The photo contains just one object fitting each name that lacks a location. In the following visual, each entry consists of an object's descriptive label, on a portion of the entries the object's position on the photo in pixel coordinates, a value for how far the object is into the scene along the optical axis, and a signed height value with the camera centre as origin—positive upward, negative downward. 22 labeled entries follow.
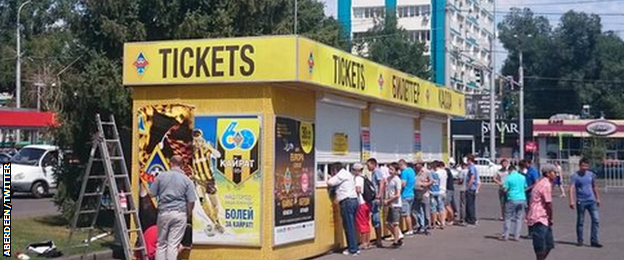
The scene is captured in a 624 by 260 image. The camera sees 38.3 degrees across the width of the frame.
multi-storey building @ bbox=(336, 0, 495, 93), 98.34 +15.17
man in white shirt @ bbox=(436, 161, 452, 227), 23.64 -0.63
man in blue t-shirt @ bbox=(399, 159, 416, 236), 20.73 -0.65
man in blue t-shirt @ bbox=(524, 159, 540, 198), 22.28 -0.35
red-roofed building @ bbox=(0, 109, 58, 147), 49.09 +2.00
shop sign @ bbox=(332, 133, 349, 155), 18.44 +0.30
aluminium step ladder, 14.16 -0.69
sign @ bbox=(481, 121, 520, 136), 72.90 +2.58
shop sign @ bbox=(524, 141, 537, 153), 69.54 +1.01
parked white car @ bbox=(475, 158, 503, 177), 51.53 -0.43
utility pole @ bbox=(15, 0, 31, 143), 59.97 +4.28
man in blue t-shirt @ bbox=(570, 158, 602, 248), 19.69 -0.78
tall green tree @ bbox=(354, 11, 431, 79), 77.25 +9.43
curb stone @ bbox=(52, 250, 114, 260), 15.46 -1.77
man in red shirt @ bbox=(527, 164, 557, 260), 14.48 -0.96
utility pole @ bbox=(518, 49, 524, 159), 59.42 +2.64
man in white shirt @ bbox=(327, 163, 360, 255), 17.44 -0.83
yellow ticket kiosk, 15.44 +0.46
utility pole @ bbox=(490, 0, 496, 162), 53.69 +2.47
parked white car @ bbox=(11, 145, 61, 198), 32.41 -0.63
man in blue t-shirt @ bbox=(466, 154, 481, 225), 24.67 -0.76
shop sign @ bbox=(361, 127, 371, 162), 20.16 +0.35
